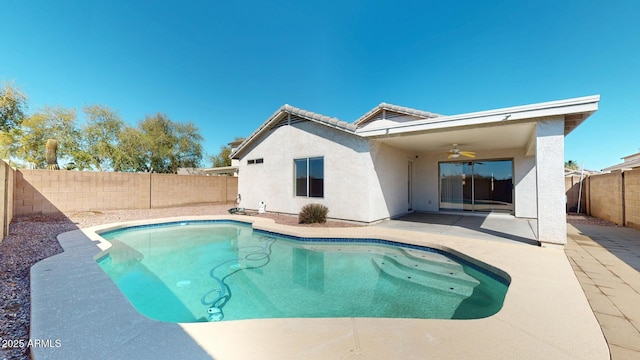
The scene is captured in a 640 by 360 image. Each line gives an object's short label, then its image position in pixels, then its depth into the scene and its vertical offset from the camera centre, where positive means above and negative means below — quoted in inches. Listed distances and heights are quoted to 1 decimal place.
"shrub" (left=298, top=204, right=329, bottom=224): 360.2 -50.1
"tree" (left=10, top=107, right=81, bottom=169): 742.5 +162.2
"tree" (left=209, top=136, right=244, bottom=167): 1367.6 +147.5
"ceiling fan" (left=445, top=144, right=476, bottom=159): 401.9 +52.5
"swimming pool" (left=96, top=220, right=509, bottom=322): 147.5 -80.8
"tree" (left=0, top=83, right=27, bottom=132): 609.0 +207.0
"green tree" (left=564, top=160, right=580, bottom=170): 1344.2 +111.4
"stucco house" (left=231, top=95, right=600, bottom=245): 215.0 +32.6
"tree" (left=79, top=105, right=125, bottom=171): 848.3 +171.8
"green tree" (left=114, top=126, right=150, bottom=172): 907.4 +131.3
